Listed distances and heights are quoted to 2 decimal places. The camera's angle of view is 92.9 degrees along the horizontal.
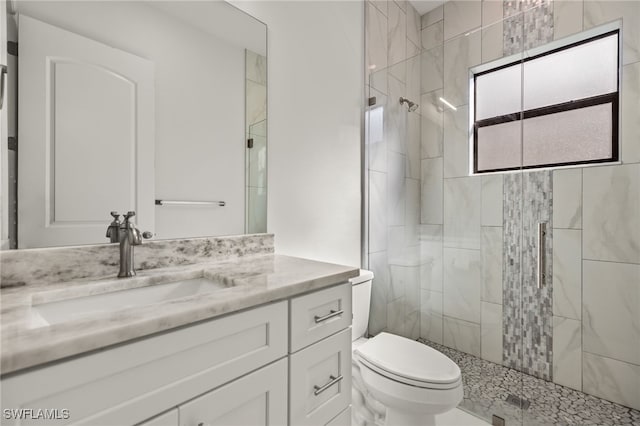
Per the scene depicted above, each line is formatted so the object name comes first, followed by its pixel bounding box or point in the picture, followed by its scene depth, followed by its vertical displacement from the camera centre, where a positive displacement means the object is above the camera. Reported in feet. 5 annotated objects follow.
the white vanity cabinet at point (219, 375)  1.61 -1.10
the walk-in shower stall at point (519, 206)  5.52 +0.11
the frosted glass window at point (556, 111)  5.78 +1.99
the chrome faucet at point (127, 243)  2.98 -0.33
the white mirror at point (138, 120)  2.85 +1.02
